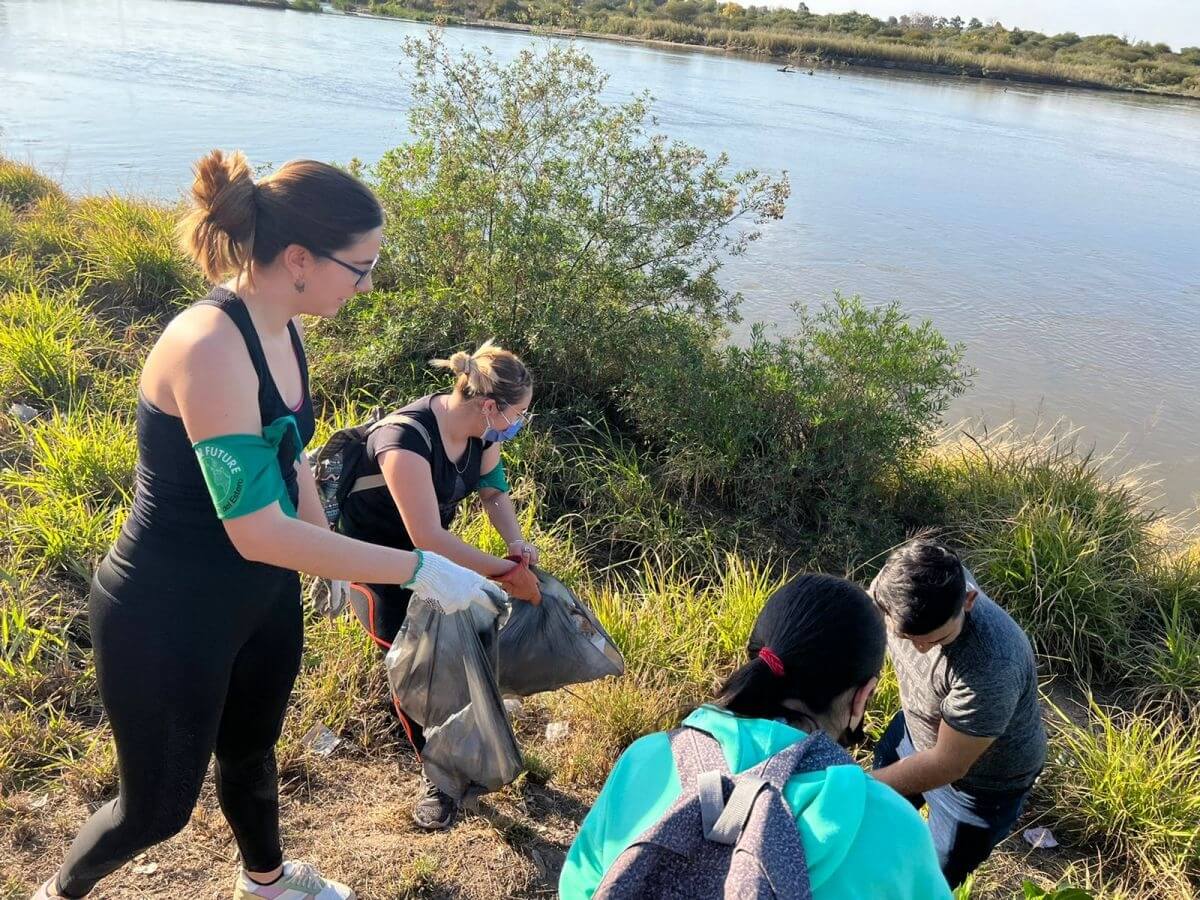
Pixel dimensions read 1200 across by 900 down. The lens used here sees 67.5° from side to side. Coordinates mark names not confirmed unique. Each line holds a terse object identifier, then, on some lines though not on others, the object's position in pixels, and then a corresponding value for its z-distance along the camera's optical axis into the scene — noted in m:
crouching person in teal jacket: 1.09
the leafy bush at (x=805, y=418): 4.96
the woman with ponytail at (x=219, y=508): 1.64
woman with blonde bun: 2.48
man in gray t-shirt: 2.05
